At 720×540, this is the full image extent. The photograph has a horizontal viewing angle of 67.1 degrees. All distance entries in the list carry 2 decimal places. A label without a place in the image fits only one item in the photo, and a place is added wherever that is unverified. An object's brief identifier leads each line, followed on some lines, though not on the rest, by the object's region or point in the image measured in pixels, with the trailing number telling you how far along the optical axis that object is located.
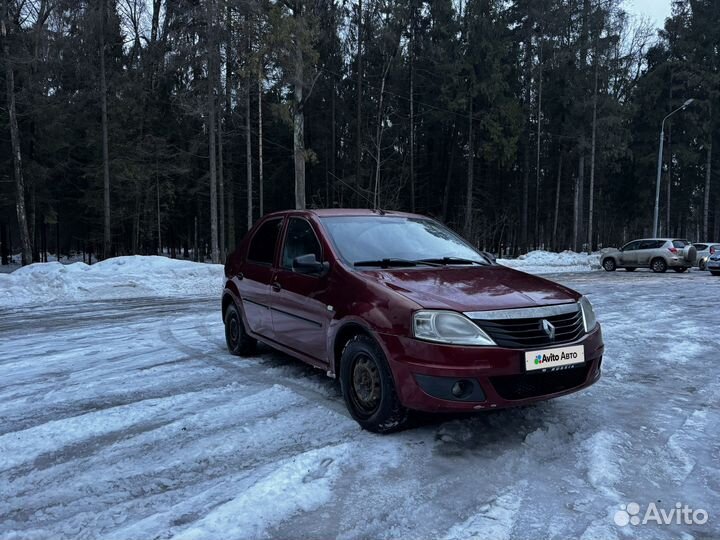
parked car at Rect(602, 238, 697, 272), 24.42
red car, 3.63
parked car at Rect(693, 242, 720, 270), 27.14
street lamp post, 32.45
